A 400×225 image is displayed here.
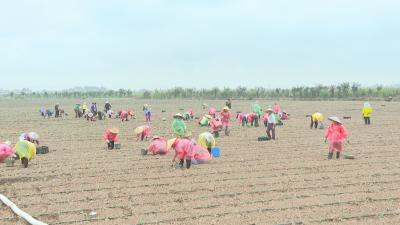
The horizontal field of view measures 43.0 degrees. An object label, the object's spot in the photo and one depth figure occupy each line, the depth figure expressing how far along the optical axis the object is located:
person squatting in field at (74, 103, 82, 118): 32.97
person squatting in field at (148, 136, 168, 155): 14.96
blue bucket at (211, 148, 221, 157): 14.50
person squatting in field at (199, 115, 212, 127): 24.55
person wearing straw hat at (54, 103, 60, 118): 33.39
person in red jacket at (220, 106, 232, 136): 20.59
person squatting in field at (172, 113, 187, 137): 15.36
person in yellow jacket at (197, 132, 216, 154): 14.11
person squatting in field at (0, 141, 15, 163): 12.77
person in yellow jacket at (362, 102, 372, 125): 24.36
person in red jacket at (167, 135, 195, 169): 12.30
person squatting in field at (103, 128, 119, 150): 16.34
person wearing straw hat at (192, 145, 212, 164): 13.25
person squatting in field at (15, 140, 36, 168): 12.86
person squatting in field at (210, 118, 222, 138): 19.77
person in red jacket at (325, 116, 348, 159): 13.87
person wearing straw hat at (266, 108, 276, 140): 18.39
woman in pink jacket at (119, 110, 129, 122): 29.37
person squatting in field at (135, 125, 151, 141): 19.13
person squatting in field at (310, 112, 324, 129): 22.83
